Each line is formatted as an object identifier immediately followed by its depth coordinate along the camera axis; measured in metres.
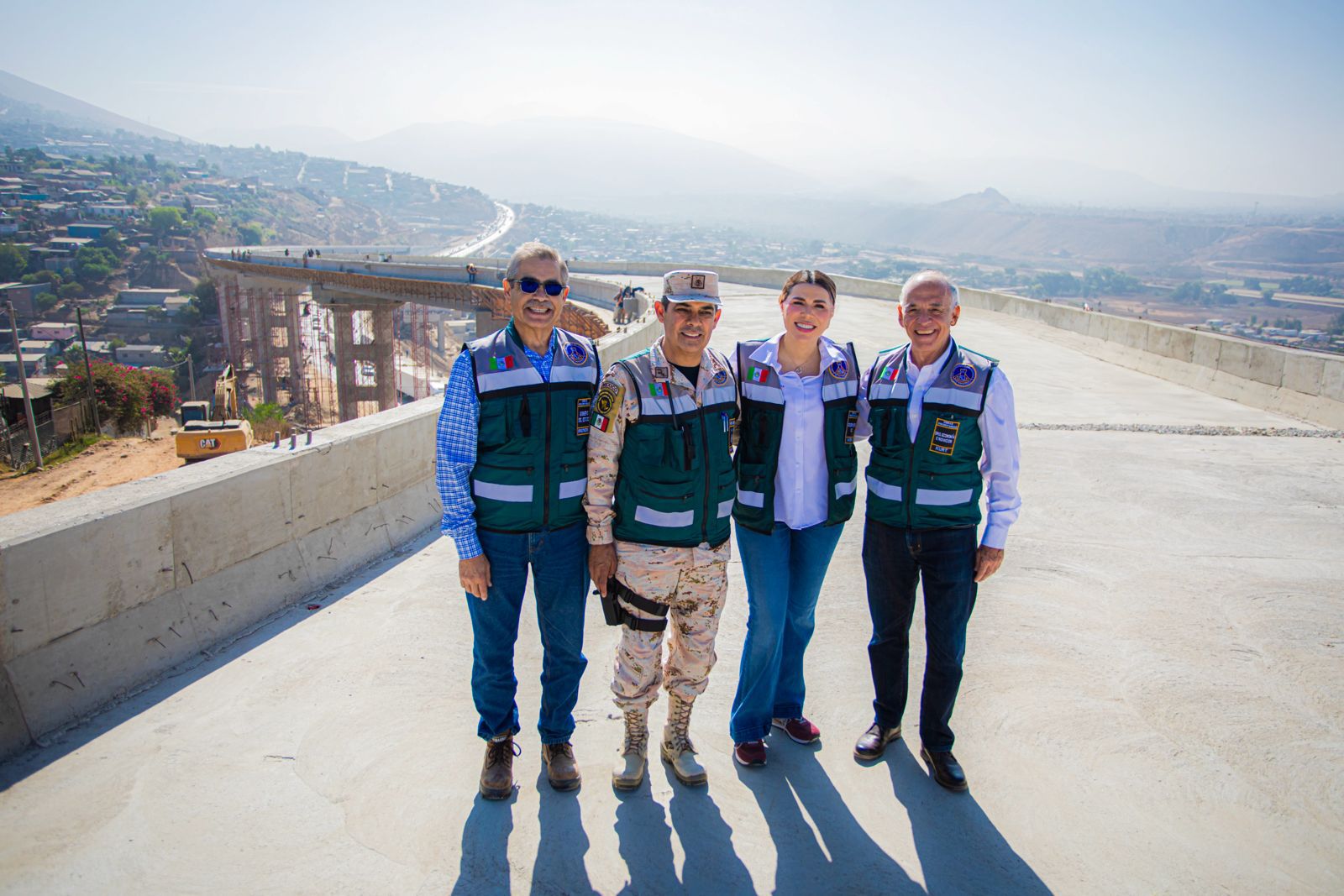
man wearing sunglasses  2.82
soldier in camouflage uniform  2.79
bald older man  3.01
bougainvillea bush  31.91
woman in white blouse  3.01
